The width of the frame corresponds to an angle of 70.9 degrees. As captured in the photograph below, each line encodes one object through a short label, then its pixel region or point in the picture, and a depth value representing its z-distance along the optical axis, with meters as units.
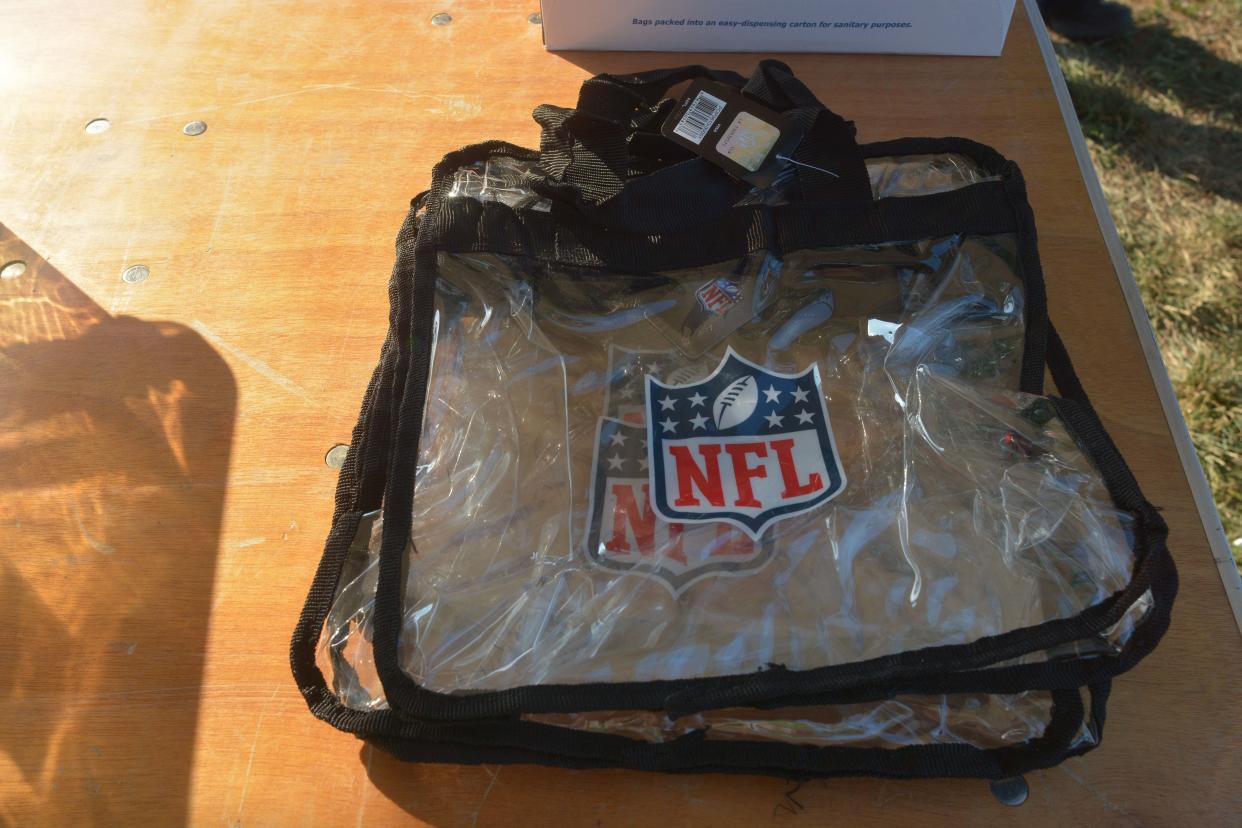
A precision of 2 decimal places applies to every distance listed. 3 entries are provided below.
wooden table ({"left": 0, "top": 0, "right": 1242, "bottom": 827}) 0.56
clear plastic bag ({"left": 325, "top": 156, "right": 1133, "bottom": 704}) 0.56
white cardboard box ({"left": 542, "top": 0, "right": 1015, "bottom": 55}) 0.85
